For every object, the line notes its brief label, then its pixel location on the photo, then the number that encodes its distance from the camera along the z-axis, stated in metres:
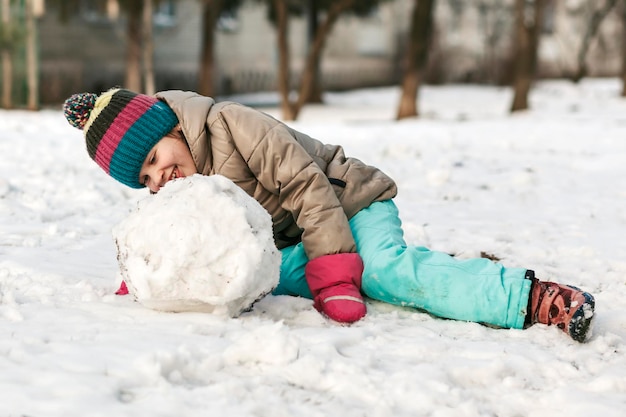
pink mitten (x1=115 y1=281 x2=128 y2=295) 2.90
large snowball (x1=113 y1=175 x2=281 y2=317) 2.56
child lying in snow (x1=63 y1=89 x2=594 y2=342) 2.81
